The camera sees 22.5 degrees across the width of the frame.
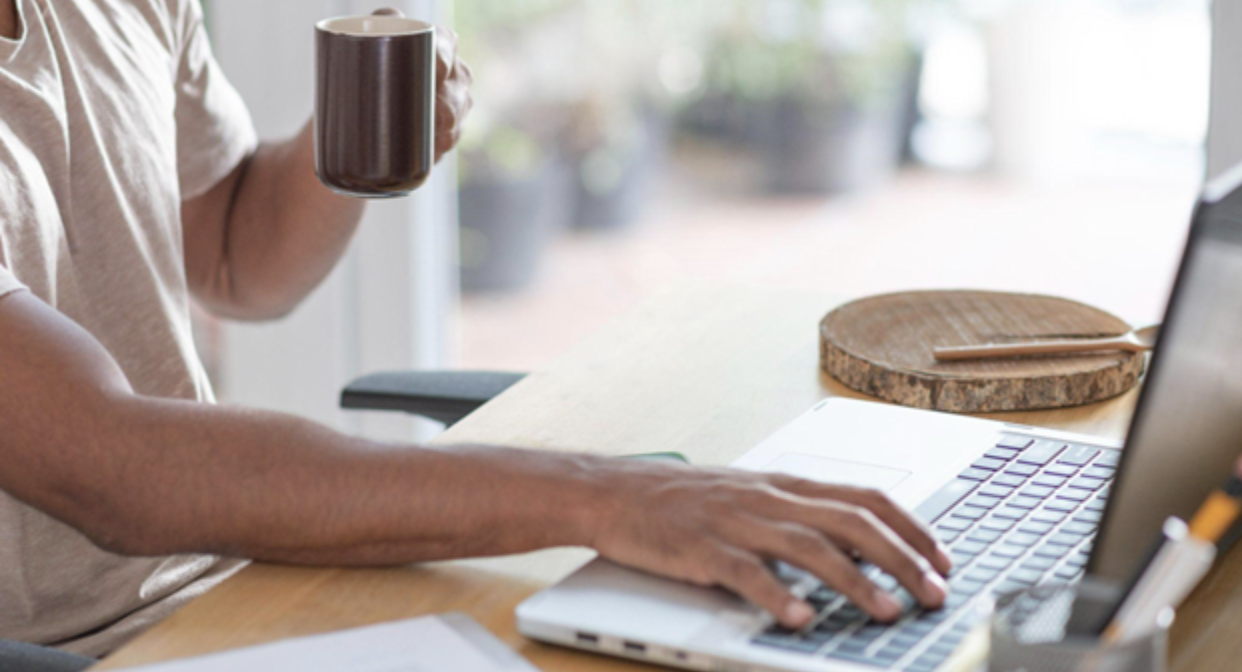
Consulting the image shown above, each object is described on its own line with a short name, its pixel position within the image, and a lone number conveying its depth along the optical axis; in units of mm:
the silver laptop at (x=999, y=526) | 1660
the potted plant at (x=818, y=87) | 3869
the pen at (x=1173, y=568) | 1566
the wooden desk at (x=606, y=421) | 1778
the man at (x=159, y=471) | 1782
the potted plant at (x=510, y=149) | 3714
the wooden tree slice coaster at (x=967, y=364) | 2058
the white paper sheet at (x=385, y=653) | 1720
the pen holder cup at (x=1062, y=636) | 1593
